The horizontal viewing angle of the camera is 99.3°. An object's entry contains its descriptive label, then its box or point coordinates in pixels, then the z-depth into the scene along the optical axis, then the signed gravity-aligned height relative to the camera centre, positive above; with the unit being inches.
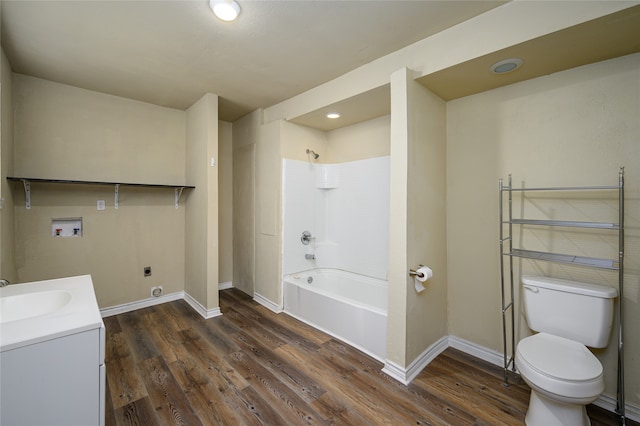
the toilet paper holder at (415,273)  79.6 -18.2
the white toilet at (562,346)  55.4 -32.8
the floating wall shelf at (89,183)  93.4 +11.8
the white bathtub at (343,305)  90.0 -36.8
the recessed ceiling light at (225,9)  63.0 +48.5
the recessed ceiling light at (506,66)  70.6 +38.9
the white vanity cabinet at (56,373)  37.9 -24.1
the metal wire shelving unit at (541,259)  62.9 -12.8
